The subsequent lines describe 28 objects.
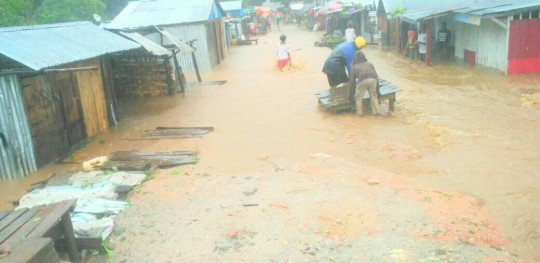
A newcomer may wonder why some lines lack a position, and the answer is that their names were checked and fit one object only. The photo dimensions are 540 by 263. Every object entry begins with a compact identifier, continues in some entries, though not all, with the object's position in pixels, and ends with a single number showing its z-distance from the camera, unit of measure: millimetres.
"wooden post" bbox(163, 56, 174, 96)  14663
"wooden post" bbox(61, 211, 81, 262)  4715
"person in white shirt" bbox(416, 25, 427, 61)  18797
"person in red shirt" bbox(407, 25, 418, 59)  19953
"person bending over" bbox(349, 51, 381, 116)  10203
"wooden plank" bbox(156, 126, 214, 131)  10844
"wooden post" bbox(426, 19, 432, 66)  17500
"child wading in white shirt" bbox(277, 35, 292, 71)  18516
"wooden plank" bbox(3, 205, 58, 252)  4105
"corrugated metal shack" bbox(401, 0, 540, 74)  14078
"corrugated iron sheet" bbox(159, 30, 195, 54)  14541
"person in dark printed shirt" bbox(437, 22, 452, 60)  19219
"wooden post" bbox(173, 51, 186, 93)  15469
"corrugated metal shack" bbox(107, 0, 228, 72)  19312
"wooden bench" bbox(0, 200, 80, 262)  4223
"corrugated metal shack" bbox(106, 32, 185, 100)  14680
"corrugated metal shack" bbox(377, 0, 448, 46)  23109
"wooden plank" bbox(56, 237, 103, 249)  4934
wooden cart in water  10758
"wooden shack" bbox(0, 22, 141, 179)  7746
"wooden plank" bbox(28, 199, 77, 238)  4219
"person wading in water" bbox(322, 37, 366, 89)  11297
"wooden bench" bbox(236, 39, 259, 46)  32906
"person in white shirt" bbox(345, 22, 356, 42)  23003
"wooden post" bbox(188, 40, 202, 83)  17359
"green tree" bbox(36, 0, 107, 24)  27891
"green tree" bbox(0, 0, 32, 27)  25062
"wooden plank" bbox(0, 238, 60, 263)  3508
